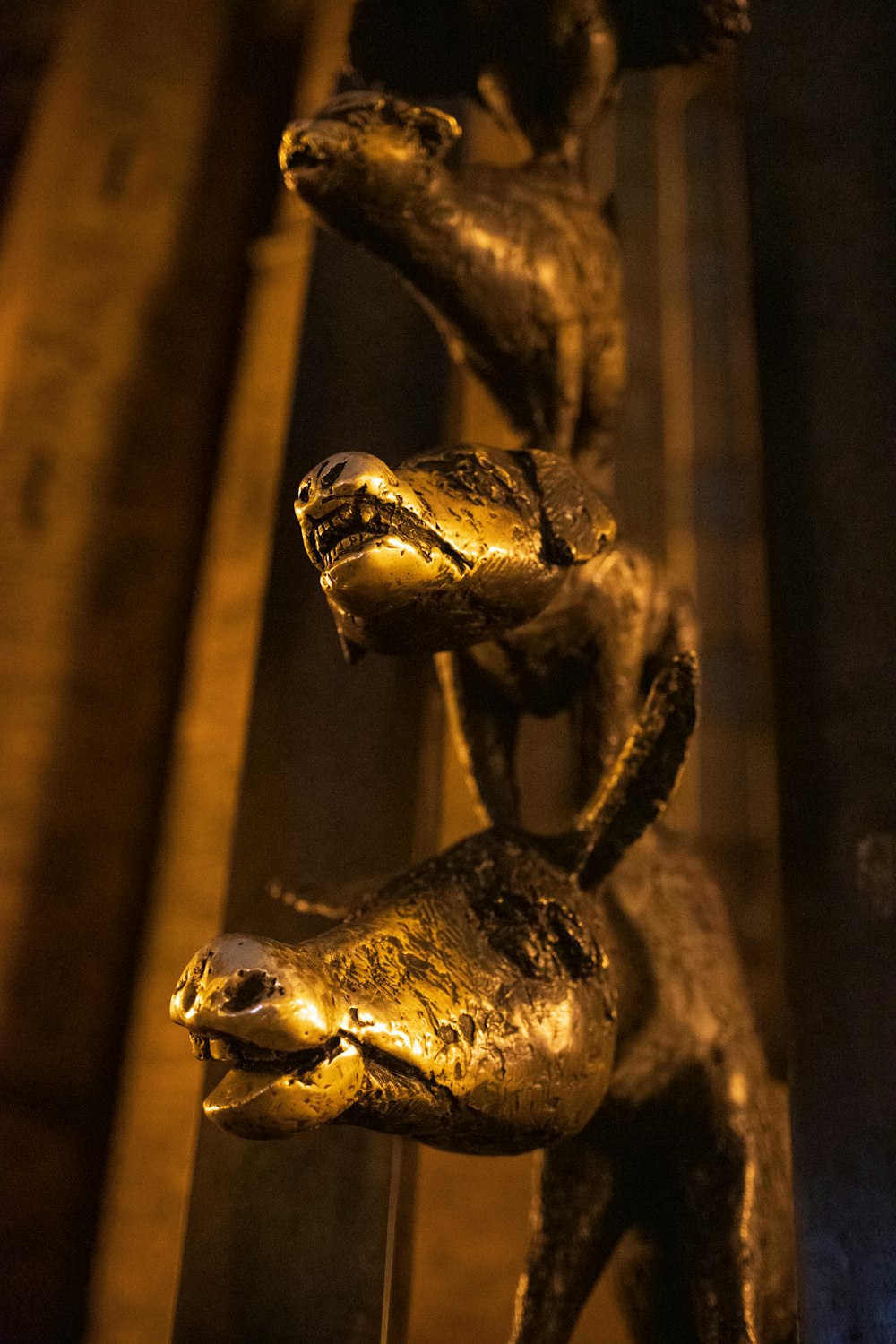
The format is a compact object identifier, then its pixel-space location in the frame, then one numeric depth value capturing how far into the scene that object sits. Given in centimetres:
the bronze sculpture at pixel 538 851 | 47
